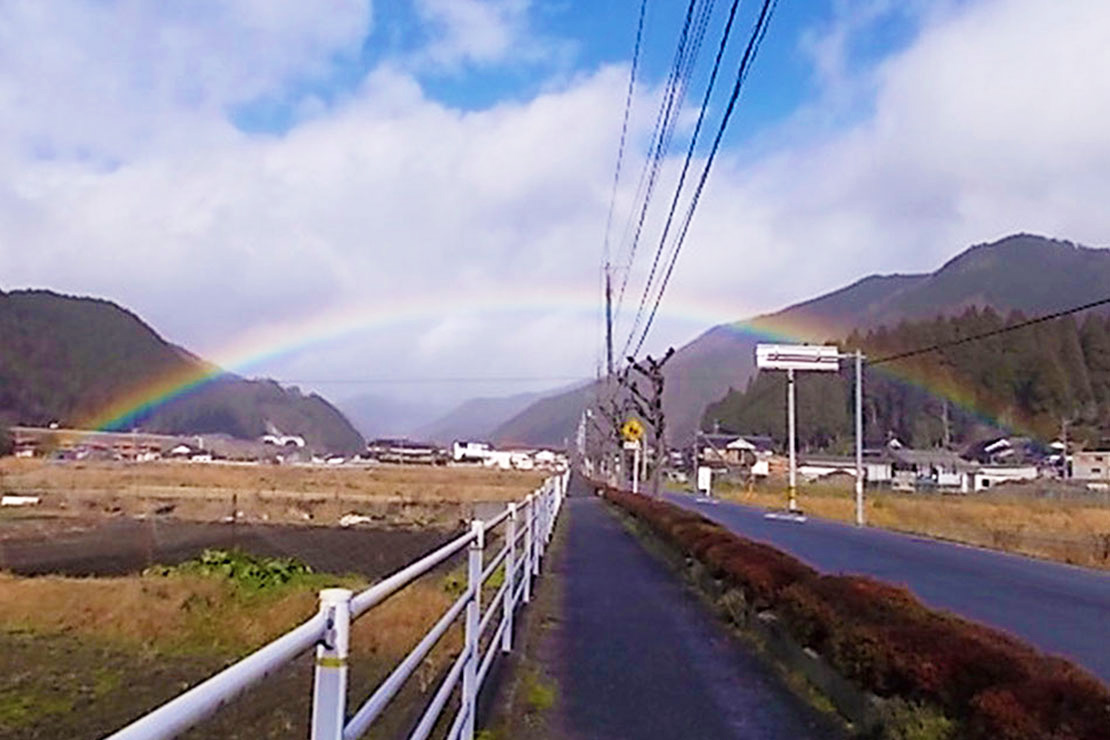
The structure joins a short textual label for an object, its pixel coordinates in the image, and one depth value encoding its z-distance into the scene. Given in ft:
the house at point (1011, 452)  283.59
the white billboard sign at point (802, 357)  146.00
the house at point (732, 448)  342.62
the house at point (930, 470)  244.22
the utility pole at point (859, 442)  118.73
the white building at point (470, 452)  473.30
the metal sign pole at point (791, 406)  144.89
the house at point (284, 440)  515.26
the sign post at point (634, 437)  143.33
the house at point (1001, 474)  253.44
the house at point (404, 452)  473.26
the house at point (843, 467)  284.41
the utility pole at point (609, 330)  166.30
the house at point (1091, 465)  245.65
